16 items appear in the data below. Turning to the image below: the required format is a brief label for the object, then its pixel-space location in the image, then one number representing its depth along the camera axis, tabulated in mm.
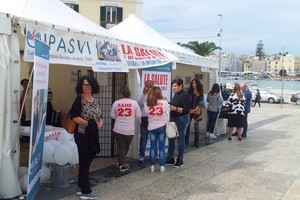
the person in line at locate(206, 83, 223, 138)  11016
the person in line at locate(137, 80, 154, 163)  7796
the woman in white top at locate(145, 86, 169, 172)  6957
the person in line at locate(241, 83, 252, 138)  11884
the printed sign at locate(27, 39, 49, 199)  4609
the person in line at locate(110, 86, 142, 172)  6988
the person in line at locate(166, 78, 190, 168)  7384
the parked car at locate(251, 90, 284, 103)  35219
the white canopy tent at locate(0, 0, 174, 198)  5094
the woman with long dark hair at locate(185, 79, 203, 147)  9531
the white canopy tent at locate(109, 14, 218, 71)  9807
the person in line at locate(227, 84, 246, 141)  10975
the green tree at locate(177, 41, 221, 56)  42281
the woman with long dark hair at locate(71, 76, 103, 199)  5258
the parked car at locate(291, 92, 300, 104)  33375
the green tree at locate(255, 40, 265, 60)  154625
